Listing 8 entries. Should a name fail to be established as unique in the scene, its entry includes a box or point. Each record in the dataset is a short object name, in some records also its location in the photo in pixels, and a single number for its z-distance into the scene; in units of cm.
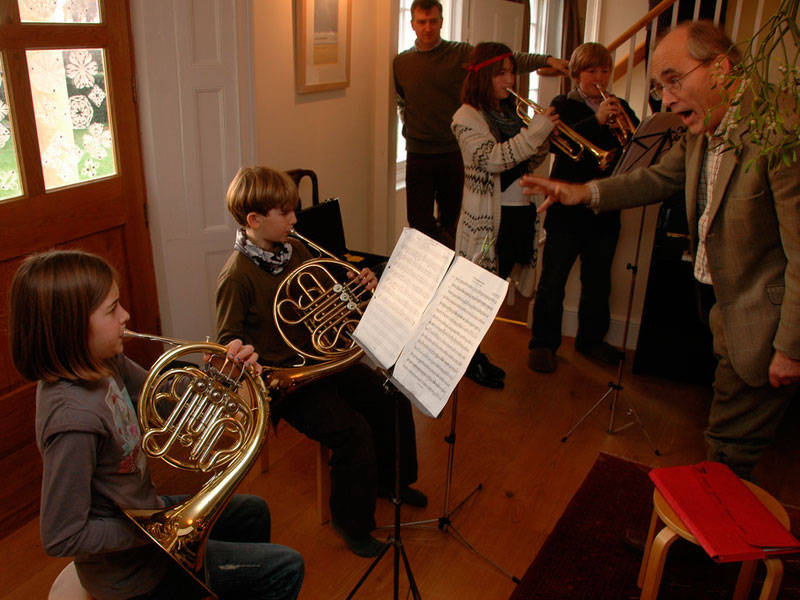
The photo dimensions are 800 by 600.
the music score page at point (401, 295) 156
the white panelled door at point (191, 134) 263
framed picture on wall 335
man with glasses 177
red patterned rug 203
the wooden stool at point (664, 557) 163
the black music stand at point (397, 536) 166
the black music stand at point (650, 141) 243
